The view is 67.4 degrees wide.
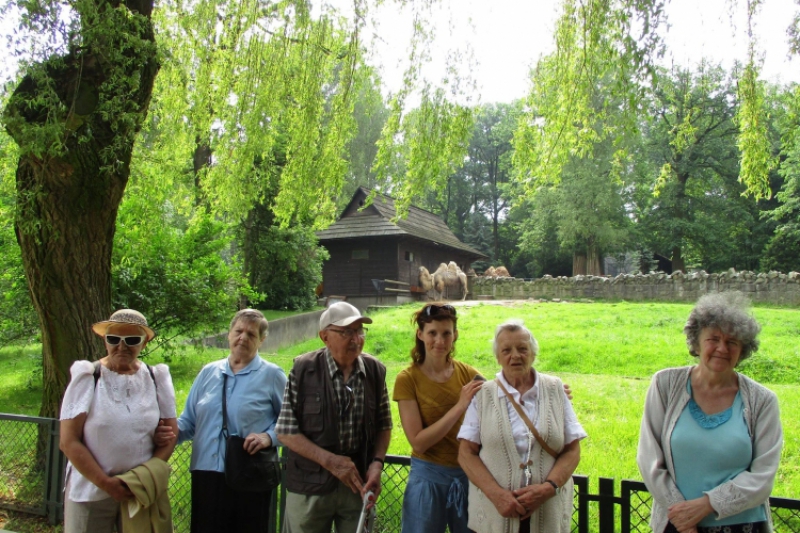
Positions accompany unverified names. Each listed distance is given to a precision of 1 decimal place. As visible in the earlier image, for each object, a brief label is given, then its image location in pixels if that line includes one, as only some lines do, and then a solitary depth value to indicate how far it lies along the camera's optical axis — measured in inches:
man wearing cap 124.4
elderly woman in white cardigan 111.3
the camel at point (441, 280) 1031.4
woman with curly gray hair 106.6
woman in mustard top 122.6
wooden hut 1046.4
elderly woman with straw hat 127.3
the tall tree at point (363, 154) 1635.1
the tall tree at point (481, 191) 2224.4
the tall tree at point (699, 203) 1465.3
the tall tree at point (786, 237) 1264.8
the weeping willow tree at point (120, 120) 189.0
